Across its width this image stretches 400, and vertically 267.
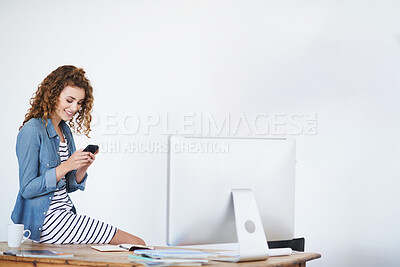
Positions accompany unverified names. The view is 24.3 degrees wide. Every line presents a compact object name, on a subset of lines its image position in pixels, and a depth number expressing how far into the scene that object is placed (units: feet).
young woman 16.54
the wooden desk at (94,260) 13.77
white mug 15.43
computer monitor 13.99
